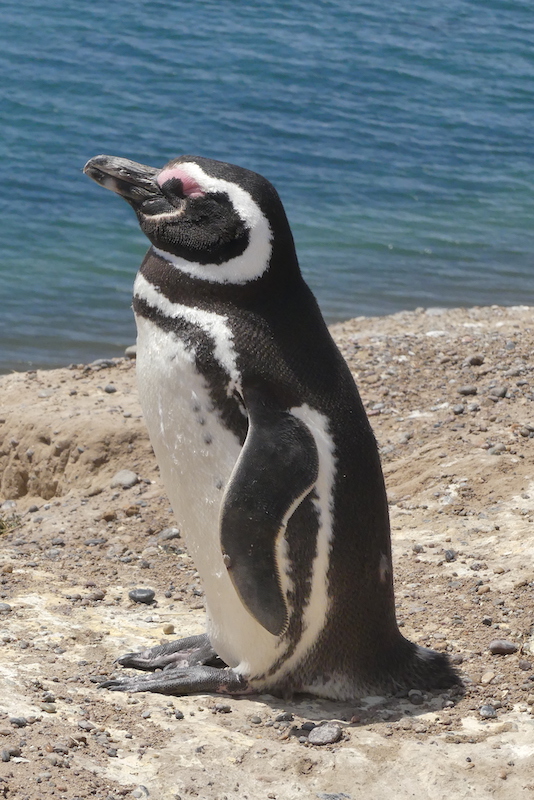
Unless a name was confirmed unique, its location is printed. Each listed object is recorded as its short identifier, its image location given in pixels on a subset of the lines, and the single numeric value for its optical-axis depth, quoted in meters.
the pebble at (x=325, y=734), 6.68
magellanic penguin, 6.68
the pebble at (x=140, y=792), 5.81
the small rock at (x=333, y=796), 6.08
